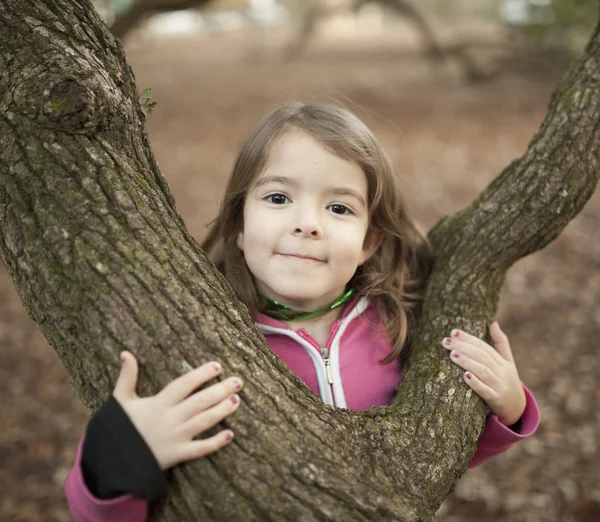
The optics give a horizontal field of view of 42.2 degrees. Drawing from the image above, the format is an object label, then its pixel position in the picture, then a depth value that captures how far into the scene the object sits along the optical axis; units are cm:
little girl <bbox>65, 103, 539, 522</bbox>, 63
